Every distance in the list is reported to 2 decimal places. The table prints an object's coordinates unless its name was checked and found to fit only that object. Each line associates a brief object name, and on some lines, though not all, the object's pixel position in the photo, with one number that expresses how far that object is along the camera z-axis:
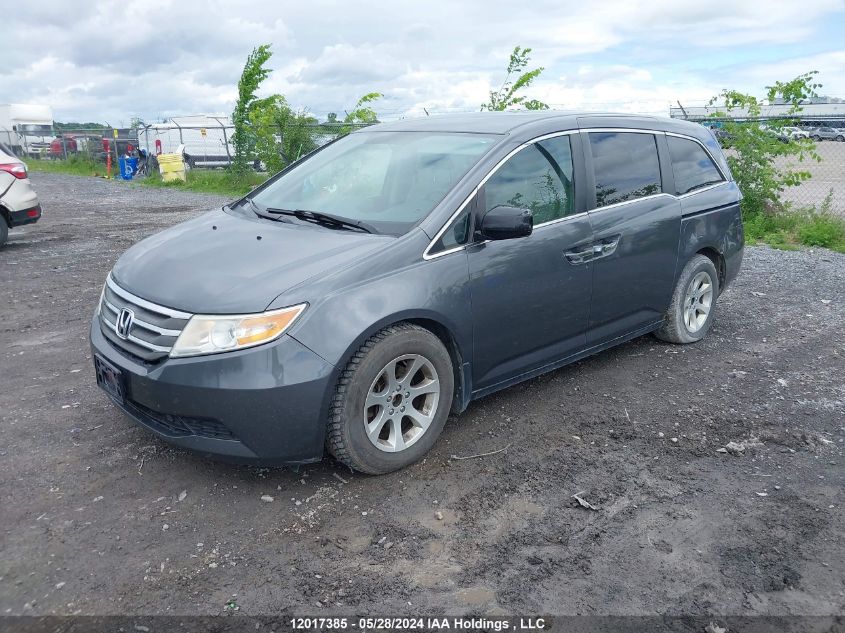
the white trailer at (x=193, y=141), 28.03
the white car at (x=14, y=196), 9.66
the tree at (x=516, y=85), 13.21
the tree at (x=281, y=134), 17.11
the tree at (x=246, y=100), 18.44
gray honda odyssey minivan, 3.24
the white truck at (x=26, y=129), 37.75
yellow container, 21.97
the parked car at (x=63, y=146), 33.41
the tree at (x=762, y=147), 10.22
